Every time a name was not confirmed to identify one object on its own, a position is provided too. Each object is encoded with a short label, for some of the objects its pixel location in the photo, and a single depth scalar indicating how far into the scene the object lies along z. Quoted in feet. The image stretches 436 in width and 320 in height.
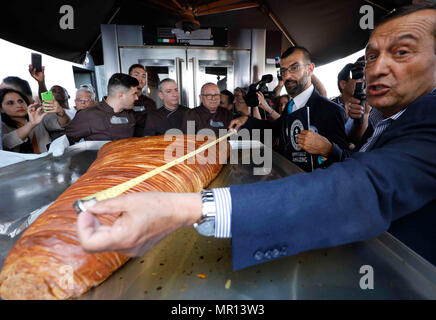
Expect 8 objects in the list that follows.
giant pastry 1.41
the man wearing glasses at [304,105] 4.39
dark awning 9.58
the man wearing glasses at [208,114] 8.77
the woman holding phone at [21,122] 5.61
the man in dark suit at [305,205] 1.24
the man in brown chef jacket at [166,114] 8.65
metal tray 1.49
